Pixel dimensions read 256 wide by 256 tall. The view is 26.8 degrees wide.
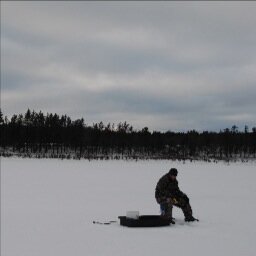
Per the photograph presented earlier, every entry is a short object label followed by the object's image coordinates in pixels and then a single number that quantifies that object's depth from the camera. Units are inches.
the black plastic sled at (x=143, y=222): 473.1
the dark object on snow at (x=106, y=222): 493.7
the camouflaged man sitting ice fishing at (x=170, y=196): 508.4
